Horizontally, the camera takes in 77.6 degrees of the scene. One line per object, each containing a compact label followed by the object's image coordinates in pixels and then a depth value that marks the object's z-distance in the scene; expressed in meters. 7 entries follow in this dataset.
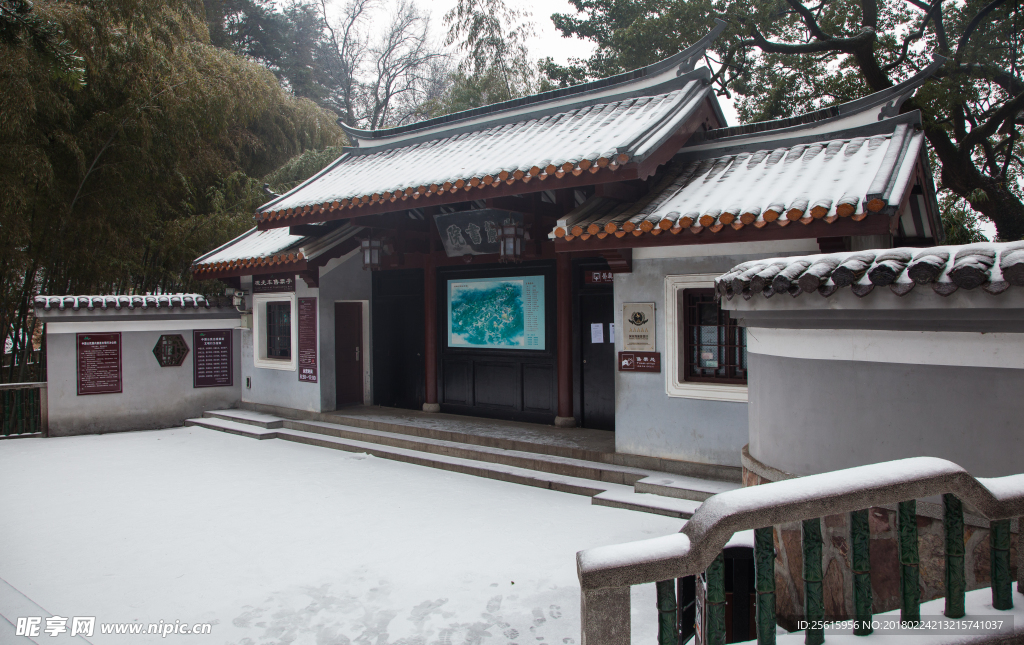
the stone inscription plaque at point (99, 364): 9.91
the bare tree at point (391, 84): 25.17
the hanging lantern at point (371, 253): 8.84
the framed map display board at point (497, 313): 8.37
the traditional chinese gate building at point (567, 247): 5.80
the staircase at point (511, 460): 5.72
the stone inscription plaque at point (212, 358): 10.95
